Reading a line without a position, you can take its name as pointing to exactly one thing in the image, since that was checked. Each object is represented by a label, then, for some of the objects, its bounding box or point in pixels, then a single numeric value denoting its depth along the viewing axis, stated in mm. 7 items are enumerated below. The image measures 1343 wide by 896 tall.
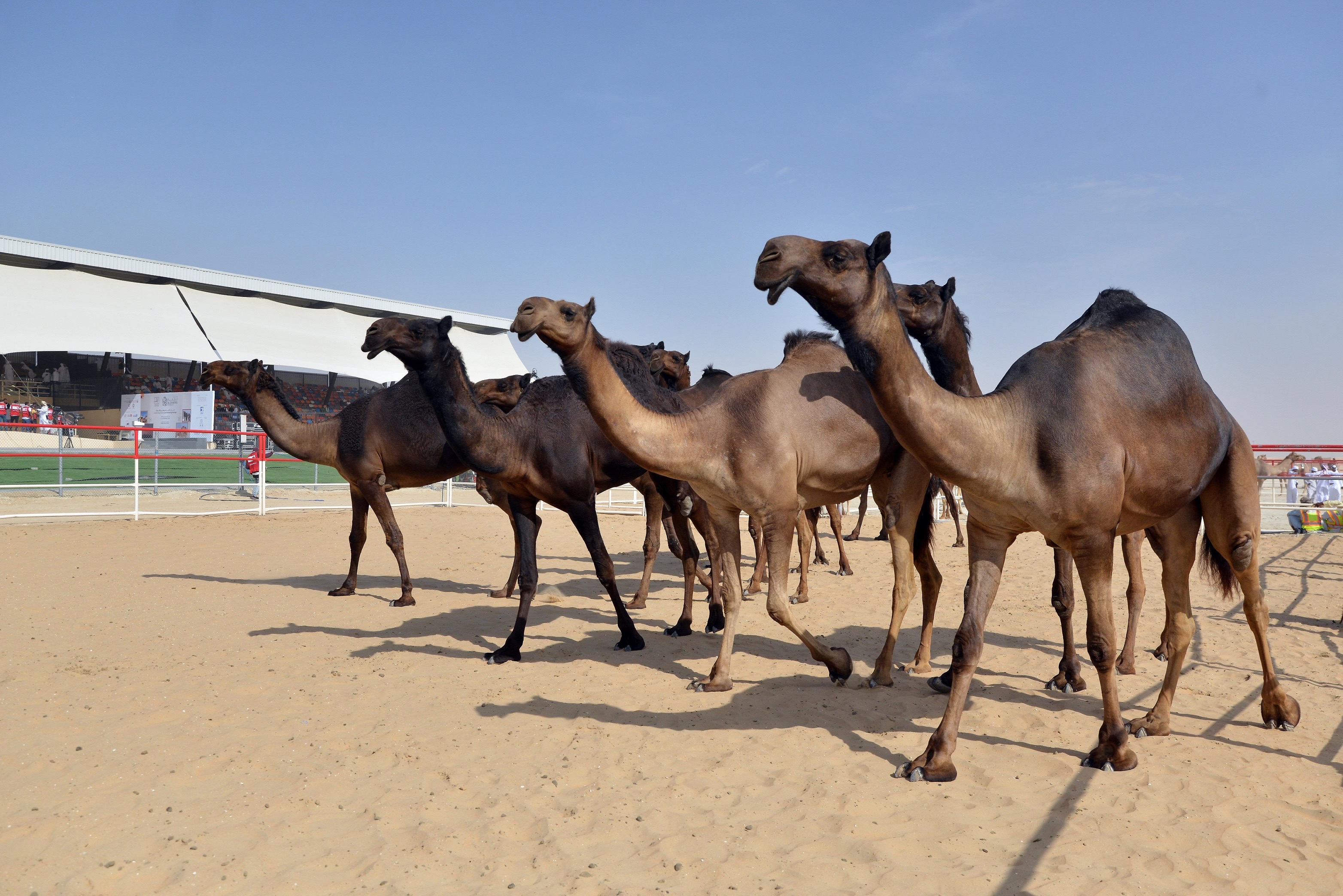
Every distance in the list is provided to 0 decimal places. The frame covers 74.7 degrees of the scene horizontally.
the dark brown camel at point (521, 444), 6918
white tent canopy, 33312
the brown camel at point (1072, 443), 3898
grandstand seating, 36594
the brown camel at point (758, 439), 5125
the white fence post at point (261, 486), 17047
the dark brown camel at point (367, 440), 9414
